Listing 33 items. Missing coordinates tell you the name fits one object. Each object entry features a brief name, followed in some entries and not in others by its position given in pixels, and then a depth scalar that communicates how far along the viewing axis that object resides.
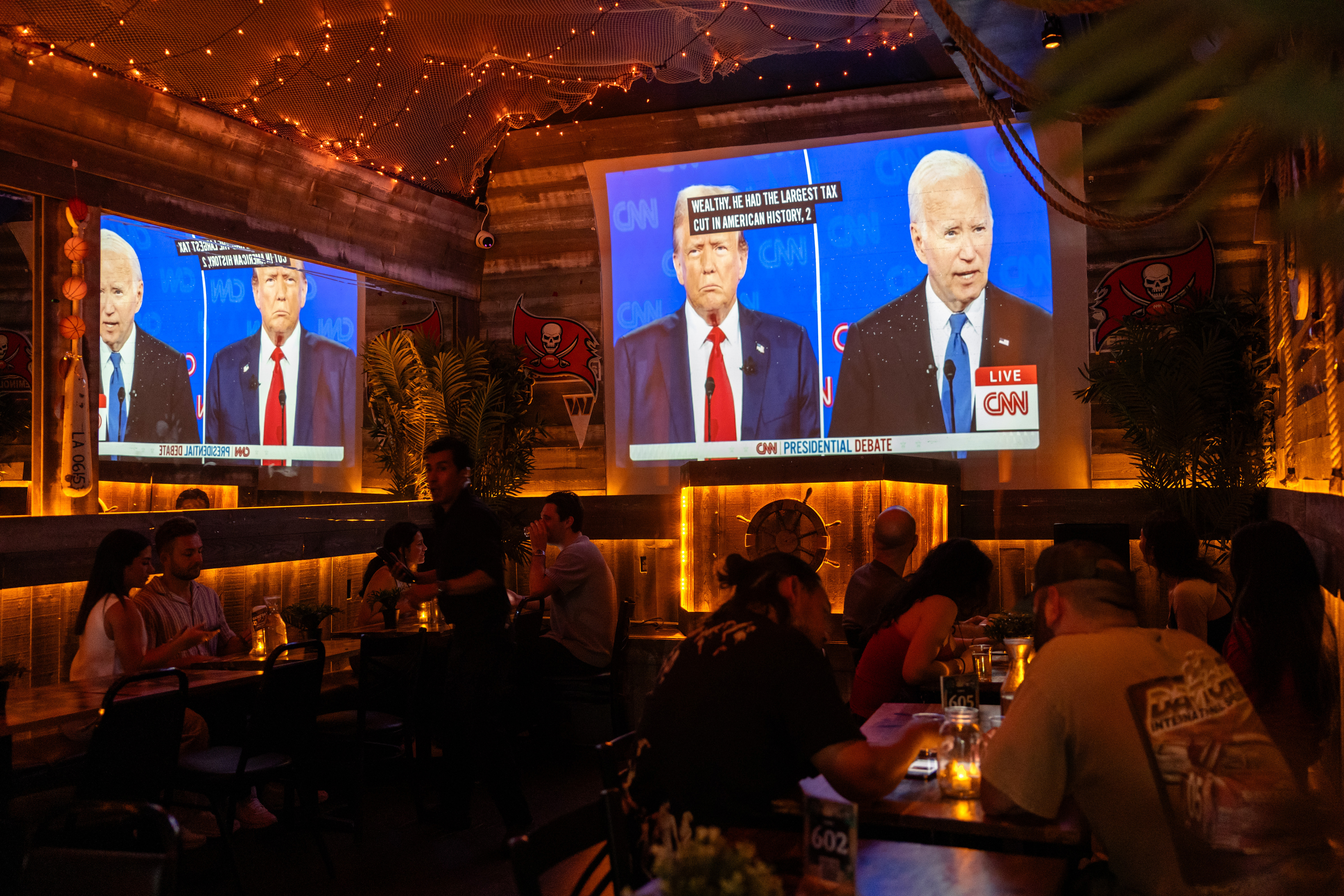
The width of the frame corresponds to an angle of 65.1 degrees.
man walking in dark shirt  4.69
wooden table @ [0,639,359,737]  3.64
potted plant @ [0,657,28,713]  3.70
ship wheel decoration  7.30
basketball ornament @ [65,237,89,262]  5.61
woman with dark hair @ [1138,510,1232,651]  4.34
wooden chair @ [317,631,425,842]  4.89
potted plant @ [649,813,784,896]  1.25
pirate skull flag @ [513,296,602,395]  9.20
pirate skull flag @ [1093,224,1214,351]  7.39
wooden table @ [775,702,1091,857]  2.21
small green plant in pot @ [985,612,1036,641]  4.71
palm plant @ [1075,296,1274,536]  6.75
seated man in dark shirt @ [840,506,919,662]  4.68
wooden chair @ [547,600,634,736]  6.02
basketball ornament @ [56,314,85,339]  5.54
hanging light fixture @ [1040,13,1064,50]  4.81
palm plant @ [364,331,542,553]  8.61
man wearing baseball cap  1.87
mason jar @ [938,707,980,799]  2.47
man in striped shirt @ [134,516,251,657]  4.69
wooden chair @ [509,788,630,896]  1.82
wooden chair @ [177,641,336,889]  4.11
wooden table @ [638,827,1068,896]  1.94
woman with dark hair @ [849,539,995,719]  3.65
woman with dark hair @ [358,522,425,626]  6.30
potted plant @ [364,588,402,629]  5.68
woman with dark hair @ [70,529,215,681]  4.30
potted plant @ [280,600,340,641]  5.34
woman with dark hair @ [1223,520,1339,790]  3.07
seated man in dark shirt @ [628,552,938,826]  2.24
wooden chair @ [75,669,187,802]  3.44
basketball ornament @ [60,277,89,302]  5.55
